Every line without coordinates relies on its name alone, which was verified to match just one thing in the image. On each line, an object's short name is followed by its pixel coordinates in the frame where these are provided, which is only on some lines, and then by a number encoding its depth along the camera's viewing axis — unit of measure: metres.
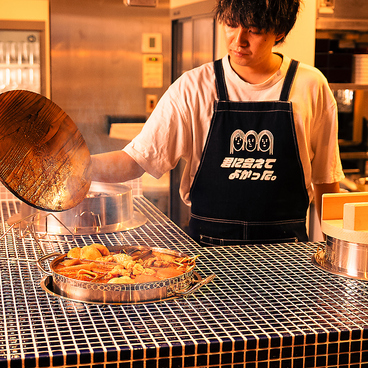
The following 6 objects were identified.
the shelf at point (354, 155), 3.52
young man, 1.78
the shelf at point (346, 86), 3.34
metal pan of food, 1.09
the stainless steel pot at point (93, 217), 1.74
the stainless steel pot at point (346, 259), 1.26
